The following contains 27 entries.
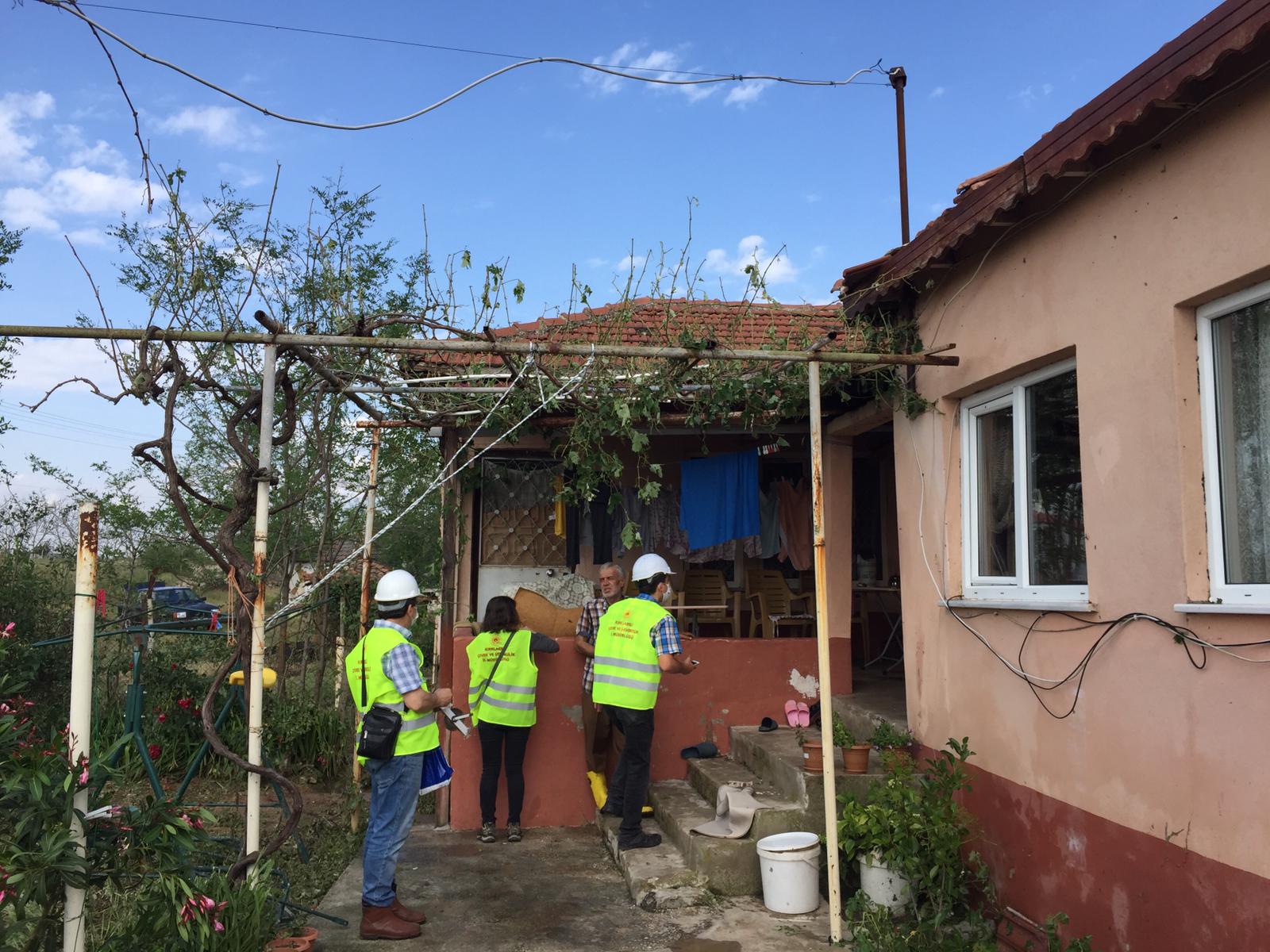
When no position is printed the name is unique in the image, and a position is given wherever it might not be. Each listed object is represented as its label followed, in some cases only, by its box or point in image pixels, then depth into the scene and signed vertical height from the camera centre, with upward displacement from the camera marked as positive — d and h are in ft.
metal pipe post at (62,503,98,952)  11.76 -1.67
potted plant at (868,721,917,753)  19.70 -3.97
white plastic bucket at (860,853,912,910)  17.04 -6.25
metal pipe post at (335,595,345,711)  31.68 -3.87
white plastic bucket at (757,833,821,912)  17.60 -6.24
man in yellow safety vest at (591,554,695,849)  20.59 -2.55
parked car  31.70 -2.06
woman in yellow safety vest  23.34 -3.51
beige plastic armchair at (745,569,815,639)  31.37 -1.57
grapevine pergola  15.44 +3.95
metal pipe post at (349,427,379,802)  25.90 +0.25
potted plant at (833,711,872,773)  19.43 -4.29
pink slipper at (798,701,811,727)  24.27 -4.22
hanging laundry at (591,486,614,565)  28.60 +1.01
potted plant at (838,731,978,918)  16.46 -5.22
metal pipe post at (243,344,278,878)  14.94 -0.95
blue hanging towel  27.63 +1.87
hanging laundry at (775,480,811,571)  30.17 +1.23
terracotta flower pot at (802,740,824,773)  19.76 -4.37
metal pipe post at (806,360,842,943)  16.17 -1.75
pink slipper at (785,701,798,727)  24.11 -4.11
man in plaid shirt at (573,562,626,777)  24.41 -3.06
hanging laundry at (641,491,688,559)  29.50 +1.08
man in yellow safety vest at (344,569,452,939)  16.92 -3.74
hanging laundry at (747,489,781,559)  29.73 +1.30
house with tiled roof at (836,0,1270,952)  11.57 +0.87
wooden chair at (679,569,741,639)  31.45 -1.15
